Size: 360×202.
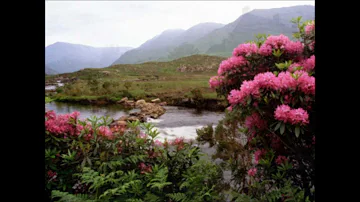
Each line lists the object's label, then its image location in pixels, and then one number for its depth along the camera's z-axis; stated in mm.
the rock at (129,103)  13490
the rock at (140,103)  12839
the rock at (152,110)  10457
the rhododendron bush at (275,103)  1829
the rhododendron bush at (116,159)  1873
